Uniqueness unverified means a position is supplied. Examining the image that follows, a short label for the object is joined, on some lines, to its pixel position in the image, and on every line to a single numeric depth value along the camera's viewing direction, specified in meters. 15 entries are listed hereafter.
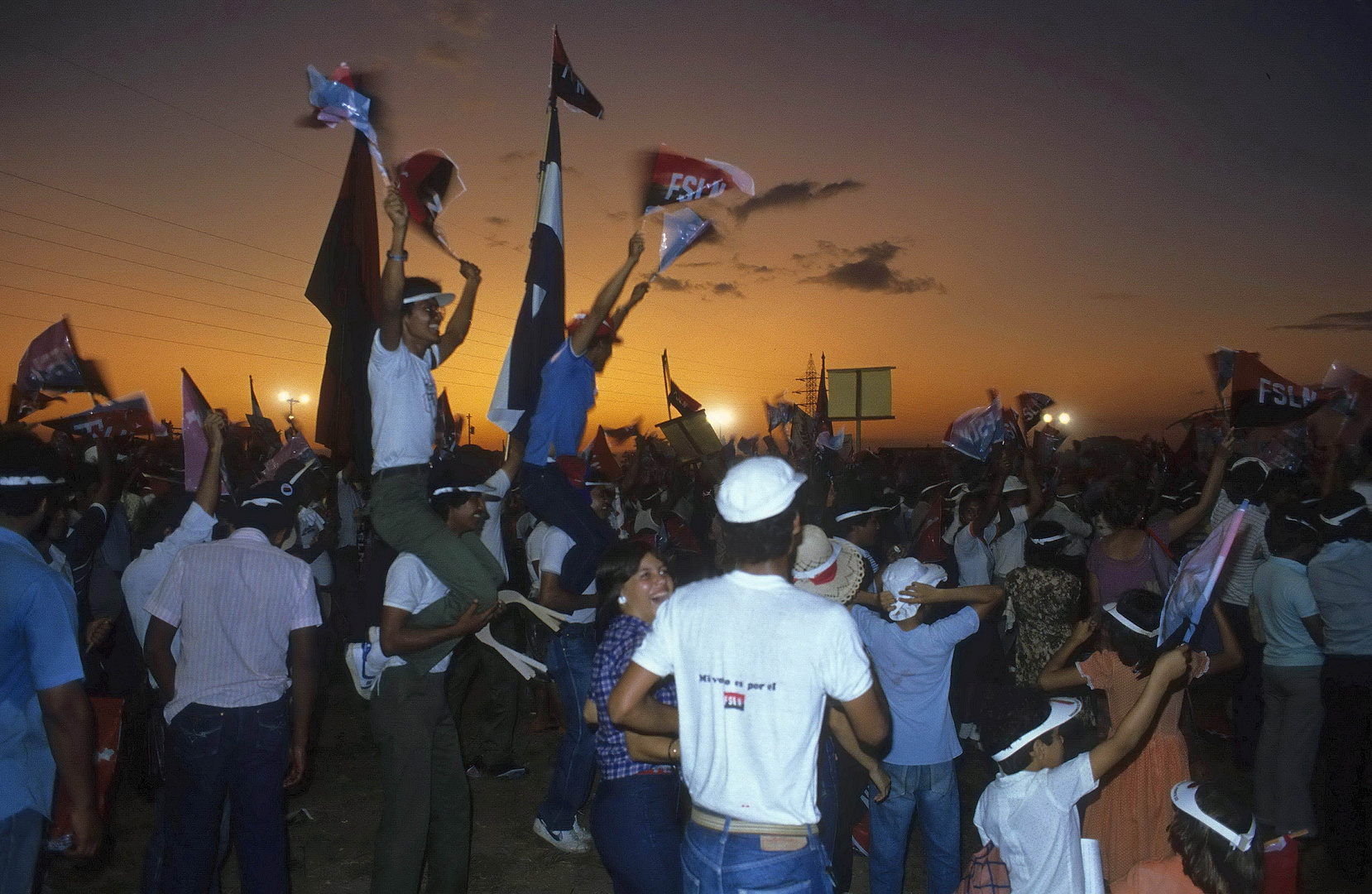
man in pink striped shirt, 3.85
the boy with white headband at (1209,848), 2.96
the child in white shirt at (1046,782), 3.11
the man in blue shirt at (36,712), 2.74
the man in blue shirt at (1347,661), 5.05
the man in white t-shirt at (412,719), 4.21
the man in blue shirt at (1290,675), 5.19
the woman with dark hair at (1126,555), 5.34
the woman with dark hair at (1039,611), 5.02
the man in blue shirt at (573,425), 4.68
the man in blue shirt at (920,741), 4.19
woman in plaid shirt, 3.11
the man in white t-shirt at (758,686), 2.43
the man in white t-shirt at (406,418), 4.23
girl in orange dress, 3.88
